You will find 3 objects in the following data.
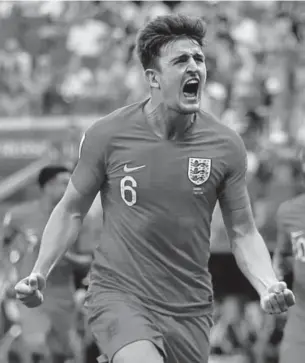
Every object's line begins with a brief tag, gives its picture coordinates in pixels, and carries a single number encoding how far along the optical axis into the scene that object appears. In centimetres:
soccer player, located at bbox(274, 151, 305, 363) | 1235
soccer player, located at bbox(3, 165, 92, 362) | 1684
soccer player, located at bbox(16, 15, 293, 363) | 957
